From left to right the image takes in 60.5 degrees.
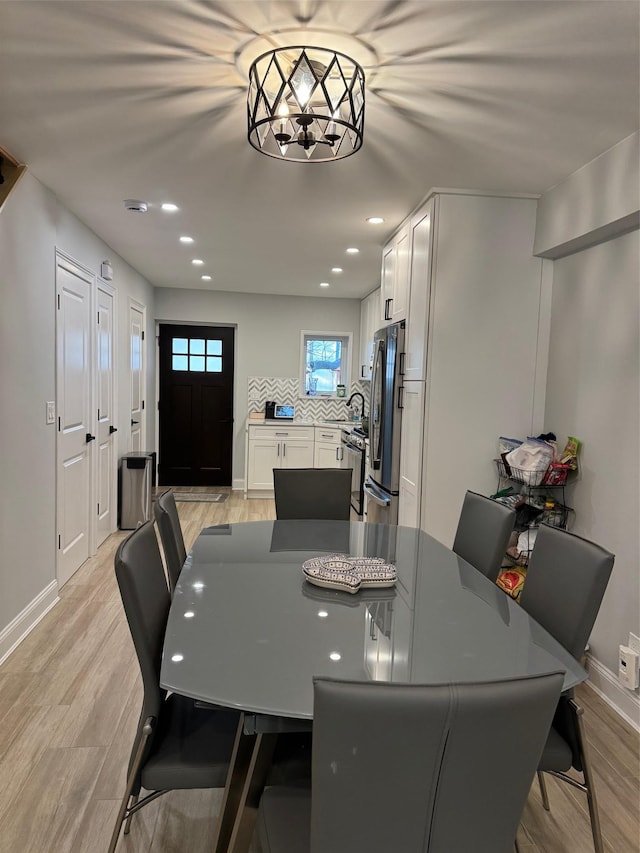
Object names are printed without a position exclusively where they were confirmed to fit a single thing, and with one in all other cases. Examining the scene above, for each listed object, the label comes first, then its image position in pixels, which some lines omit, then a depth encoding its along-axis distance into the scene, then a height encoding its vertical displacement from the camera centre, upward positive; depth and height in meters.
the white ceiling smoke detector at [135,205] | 3.33 +0.99
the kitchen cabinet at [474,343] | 3.06 +0.20
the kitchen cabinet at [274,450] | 6.47 -0.93
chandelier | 1.74 +0.90
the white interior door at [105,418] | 4.35 -0.44
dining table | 1.17 -0.66
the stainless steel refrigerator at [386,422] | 3.57 -0.32
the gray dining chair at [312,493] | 2.89 -0.63
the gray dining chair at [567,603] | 1.44 -0.67
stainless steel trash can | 4.99 -1.12
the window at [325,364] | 6.97 +0.12
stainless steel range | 5.21 -0.85
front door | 6.88 -0.41
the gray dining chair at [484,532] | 2.06 -0.61
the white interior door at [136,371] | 5.55 -0.06
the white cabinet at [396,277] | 3.57 +0.68
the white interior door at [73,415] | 3.48 -0.35
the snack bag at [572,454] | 2.79 -0.37
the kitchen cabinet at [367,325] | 5.95 +0.55
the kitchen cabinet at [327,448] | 6.26 -0.87
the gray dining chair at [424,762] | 0.82 -0.60
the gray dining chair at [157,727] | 1.32 -0.95
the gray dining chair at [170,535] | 2.00 -0.62
